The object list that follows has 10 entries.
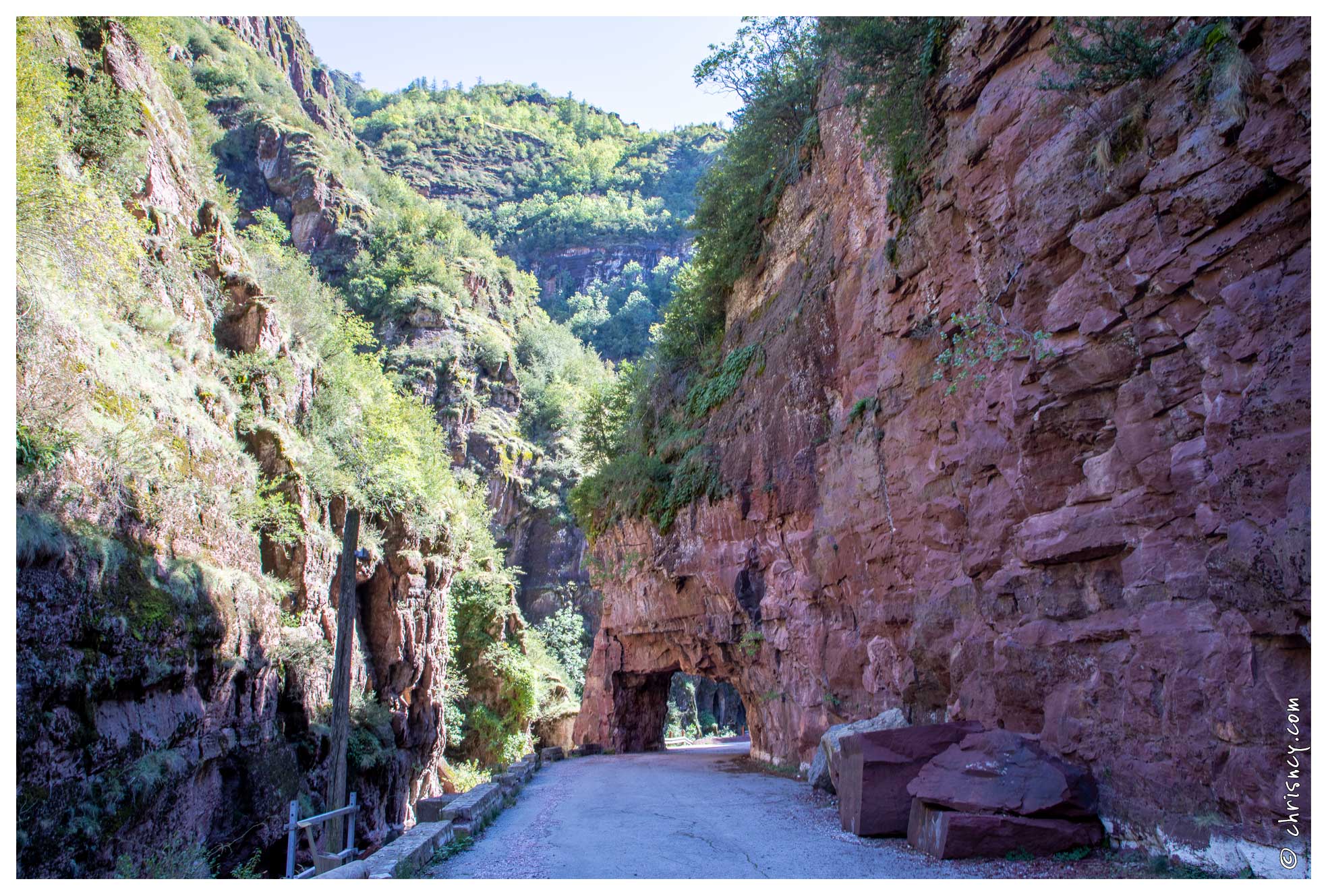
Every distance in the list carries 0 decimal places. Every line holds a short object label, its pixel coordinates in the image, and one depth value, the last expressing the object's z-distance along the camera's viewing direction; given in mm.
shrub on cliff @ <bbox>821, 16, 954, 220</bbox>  10414
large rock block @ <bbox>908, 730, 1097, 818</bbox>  6742
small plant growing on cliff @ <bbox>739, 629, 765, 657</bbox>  16620
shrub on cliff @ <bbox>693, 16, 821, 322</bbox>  16609
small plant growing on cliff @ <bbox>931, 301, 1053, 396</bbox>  8062
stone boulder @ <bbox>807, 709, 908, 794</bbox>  10664
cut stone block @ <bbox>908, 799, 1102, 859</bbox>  6574
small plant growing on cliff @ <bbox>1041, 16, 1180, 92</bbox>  7016
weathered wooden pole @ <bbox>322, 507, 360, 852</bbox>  11562
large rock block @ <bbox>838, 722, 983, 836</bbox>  7859
